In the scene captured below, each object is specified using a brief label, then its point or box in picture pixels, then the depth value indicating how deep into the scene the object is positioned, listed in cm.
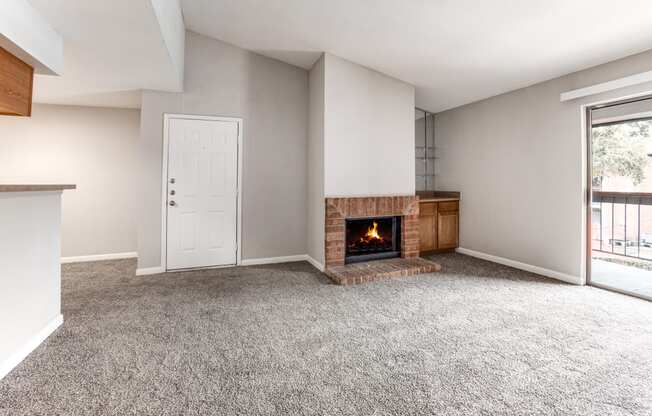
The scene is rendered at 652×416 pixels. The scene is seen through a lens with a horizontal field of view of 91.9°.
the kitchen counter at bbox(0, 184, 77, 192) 185
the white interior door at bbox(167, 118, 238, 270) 413
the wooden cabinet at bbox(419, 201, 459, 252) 495
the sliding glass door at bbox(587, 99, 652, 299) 324
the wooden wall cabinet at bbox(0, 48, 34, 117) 200
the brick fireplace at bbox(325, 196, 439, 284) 379
